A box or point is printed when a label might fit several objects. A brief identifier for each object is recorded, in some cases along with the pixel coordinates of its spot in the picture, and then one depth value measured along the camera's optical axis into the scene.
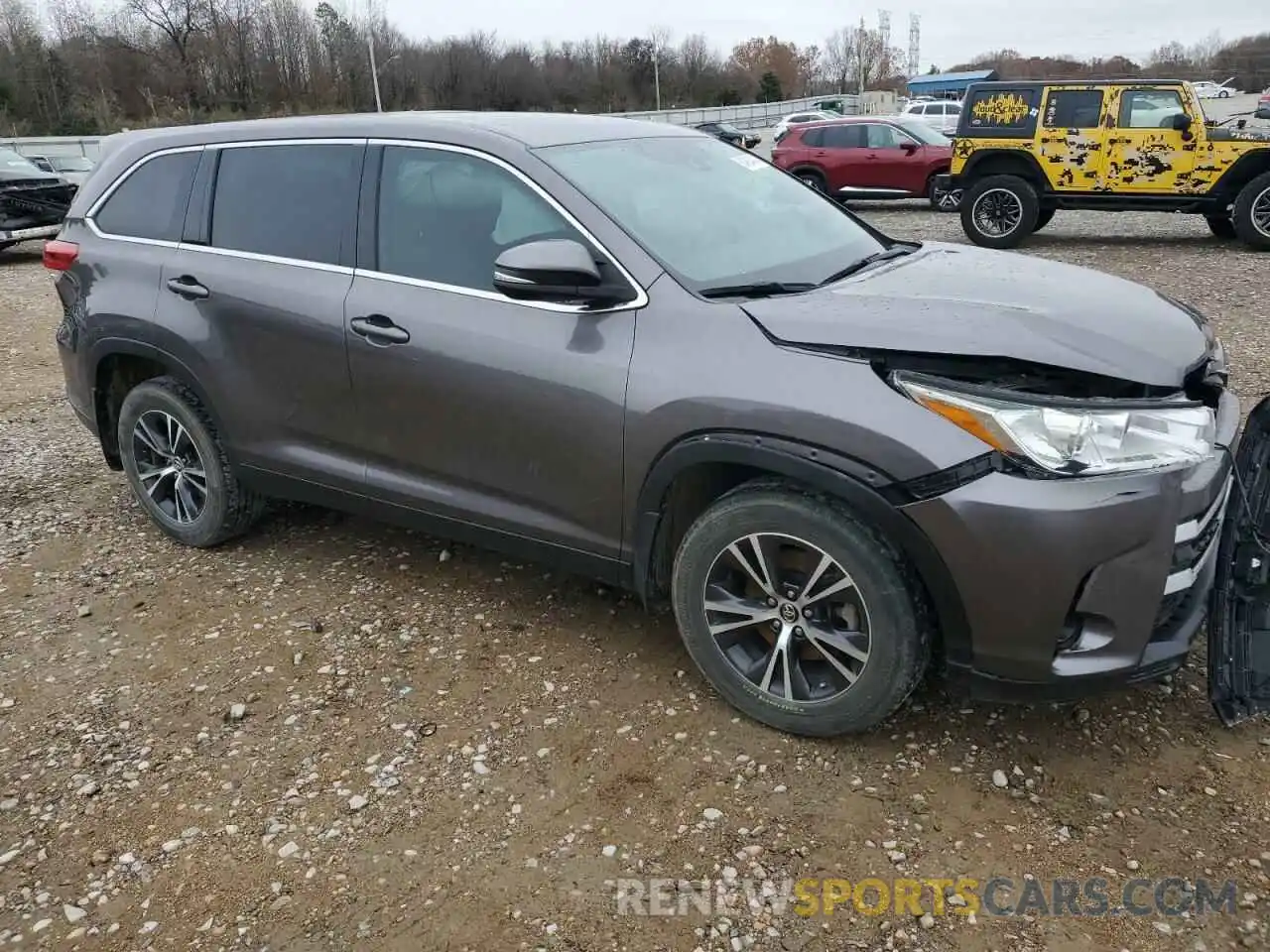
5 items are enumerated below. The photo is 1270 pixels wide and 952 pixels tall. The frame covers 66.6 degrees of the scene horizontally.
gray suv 2.38
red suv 15.60
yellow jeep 10.71
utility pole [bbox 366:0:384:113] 48.96
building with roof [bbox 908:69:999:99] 61.38
